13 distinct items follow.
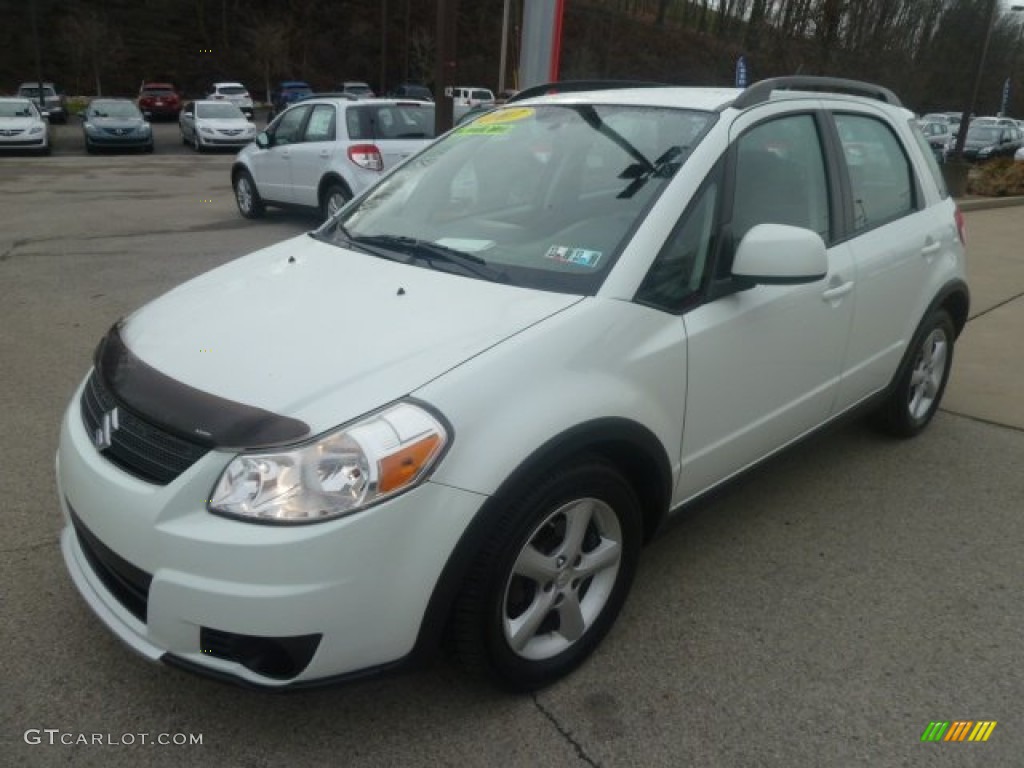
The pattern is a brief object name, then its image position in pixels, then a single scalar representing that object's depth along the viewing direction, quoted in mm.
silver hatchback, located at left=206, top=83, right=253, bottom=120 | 39406
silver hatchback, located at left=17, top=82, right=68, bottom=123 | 36750
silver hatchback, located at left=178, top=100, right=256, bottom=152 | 24922
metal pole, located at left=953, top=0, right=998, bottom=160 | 16156
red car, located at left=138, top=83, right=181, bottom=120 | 39719
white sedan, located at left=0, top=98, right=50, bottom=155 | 21750
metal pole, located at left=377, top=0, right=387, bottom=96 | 47212
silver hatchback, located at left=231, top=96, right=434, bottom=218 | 9789
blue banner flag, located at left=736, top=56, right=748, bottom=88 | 10856
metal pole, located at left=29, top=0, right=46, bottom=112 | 36388
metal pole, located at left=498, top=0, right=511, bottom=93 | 13906
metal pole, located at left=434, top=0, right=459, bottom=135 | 9422
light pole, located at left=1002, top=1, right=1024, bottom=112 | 50969
